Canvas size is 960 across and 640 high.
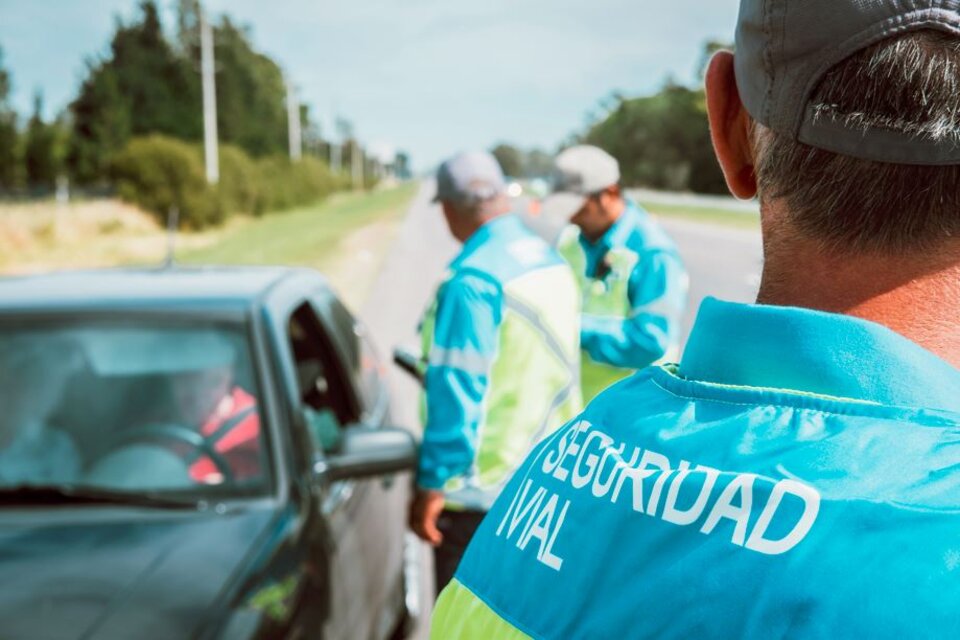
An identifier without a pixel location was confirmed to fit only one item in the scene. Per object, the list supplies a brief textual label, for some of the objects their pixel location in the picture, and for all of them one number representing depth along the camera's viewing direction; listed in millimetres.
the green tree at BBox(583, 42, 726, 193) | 88625
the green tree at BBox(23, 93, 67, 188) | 54438
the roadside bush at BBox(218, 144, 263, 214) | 42656
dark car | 2434
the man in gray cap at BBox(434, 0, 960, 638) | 700
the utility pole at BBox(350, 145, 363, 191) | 117725
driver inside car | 3055
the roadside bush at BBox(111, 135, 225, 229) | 36844
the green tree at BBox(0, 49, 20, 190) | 53156
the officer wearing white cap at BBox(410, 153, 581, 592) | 3109
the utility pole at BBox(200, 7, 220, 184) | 39156
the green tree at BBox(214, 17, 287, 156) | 68812
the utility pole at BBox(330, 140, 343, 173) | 102662
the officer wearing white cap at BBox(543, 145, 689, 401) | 4066
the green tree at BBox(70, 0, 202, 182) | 53625
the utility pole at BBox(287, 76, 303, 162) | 66625
